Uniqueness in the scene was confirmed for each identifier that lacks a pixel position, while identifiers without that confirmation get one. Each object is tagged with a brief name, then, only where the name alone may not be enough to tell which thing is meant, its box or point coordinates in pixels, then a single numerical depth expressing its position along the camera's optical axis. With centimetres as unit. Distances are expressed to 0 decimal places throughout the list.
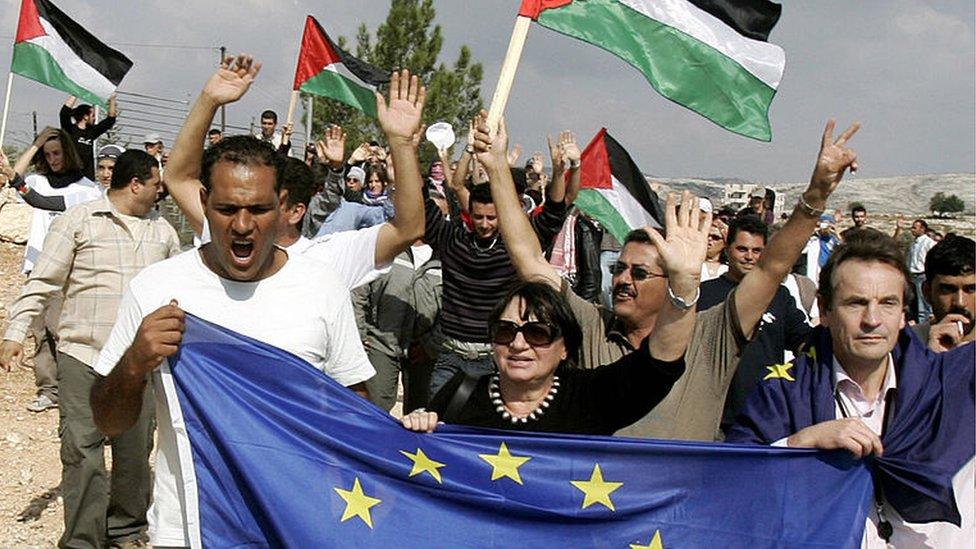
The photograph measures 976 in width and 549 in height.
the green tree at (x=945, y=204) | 5375
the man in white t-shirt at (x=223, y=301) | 336
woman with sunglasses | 364
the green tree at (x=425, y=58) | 3653
